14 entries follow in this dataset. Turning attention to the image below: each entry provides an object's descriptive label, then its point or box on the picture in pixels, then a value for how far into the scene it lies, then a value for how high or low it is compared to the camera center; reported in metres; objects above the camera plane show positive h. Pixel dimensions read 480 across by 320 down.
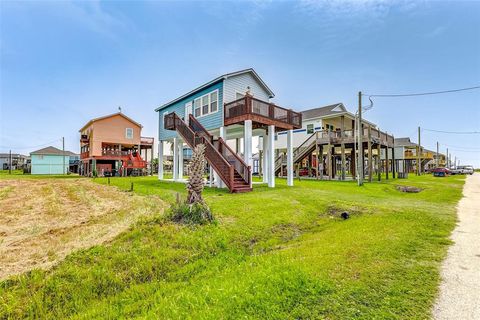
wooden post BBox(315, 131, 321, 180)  23.94 +1.68
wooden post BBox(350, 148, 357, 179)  25.25 -0.06
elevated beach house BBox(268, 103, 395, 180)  22.77 +2.84
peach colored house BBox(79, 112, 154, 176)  34.41 +3.38
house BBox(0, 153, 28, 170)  62.34 +1.25
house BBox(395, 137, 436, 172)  47.41 +2.57
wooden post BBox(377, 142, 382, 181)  23.25 +0.35
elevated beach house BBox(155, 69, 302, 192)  14.27 +3.24
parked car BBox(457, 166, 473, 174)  46.12 -0.91
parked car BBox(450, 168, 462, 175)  44.12 -1.20
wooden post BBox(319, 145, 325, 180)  24.73 +0.34
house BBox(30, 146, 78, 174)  46.12 +0.89
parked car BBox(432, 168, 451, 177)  37.95 -1.28
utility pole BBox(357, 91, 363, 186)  18.11 +1.61
